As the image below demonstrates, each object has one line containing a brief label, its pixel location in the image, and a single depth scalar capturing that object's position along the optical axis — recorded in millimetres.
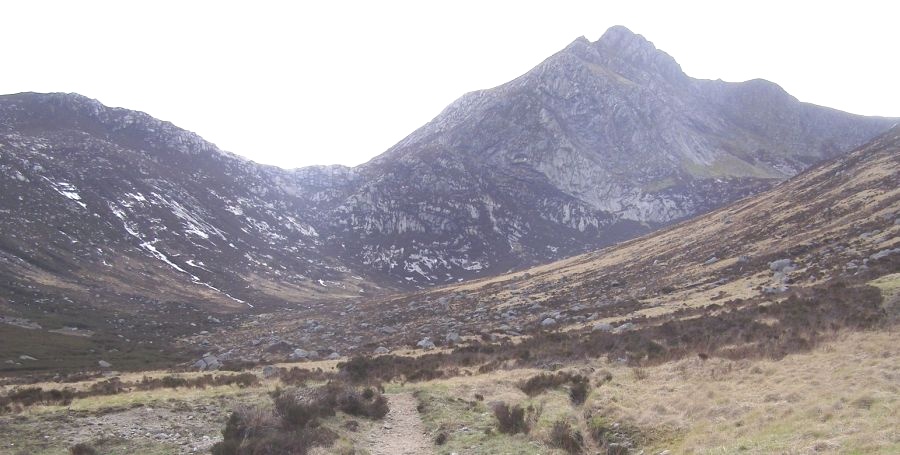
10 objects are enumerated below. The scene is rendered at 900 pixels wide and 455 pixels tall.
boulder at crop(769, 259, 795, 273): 41544
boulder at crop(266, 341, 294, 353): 53094
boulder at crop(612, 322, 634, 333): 36562
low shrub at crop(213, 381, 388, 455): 16777
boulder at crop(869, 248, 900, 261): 32984
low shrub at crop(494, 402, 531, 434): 18484
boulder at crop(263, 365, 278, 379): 29519
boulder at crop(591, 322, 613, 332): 39062
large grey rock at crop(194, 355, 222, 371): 40175
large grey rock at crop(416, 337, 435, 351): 43750
